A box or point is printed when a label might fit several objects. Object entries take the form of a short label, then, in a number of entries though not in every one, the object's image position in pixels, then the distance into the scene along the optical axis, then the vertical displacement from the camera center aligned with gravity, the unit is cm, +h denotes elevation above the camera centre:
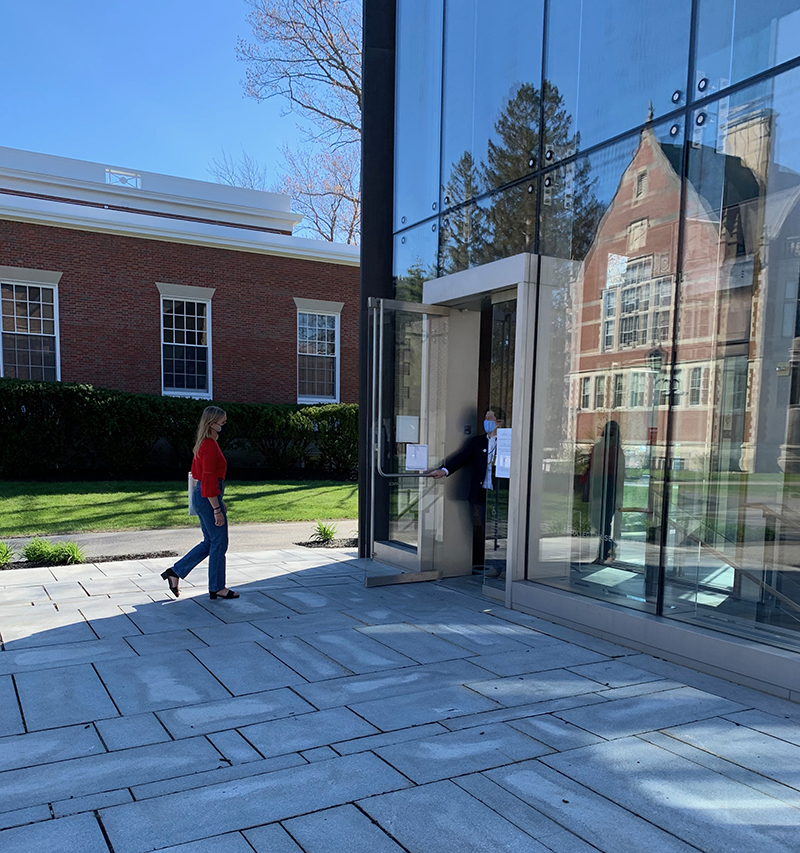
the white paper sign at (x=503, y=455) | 662 -71
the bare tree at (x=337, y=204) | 3096 +801
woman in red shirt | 636 -122
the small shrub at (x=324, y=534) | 1027 -230
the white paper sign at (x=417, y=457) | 777 -86
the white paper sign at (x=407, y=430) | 788 -57
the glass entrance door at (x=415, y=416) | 777 -41
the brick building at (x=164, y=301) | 1730 +202
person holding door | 749 -93
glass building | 482 +53
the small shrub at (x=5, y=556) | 805 -214
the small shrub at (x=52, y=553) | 830 -215
